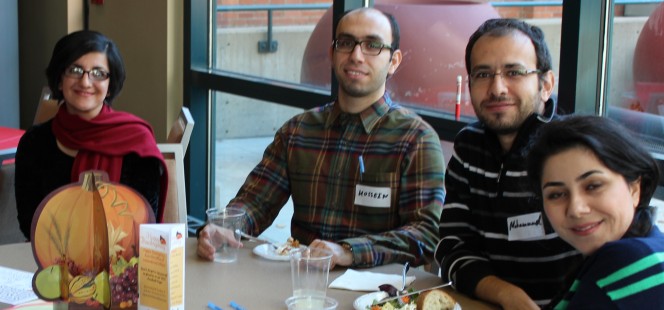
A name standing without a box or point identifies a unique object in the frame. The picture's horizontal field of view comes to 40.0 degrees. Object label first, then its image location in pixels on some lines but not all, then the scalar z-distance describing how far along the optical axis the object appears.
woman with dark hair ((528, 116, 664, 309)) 1.60
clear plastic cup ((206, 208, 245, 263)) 2.47
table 2.14
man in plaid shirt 2.79
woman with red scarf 3.18
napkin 2.26
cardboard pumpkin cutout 1.96
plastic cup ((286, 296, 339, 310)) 2.08
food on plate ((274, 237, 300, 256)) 2.50
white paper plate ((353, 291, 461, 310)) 2.07
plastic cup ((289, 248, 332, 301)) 2.10
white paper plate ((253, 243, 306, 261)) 2.49
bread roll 2.00
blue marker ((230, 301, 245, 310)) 2.06
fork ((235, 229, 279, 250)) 2.57
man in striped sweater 2.36
